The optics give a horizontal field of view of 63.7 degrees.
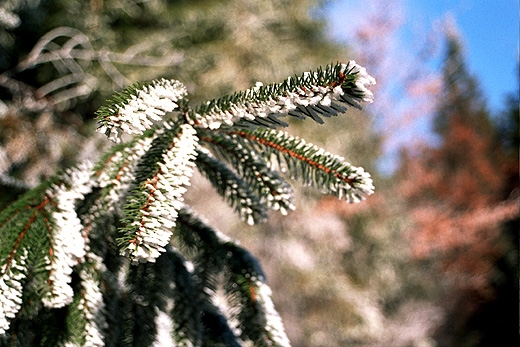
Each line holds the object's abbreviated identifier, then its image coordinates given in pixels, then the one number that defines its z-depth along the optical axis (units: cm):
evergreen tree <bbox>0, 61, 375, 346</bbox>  52
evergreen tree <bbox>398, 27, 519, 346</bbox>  814
